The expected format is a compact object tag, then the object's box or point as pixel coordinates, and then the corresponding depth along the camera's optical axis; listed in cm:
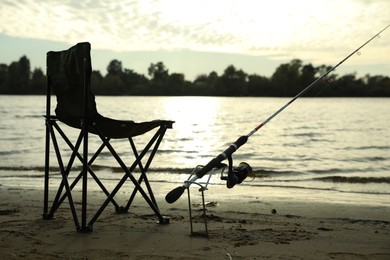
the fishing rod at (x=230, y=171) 435
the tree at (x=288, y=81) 11736
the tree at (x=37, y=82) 12570
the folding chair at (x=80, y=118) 483
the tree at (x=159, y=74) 13662
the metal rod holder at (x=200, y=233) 480
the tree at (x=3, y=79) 12938
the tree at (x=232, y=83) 13675
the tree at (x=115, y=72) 13570
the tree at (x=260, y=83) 13400
